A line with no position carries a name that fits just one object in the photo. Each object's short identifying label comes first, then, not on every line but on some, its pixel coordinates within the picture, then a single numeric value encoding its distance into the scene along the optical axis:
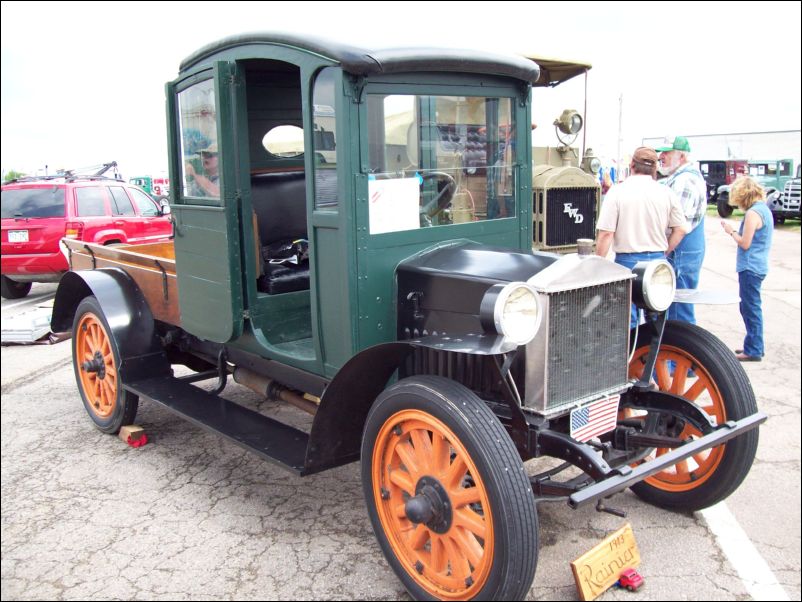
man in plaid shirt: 5.26
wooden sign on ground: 2.61
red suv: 9.31
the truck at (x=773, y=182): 17.36
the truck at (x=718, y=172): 20.28
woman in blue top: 5.67
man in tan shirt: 4.62
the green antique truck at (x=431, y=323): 2.48
